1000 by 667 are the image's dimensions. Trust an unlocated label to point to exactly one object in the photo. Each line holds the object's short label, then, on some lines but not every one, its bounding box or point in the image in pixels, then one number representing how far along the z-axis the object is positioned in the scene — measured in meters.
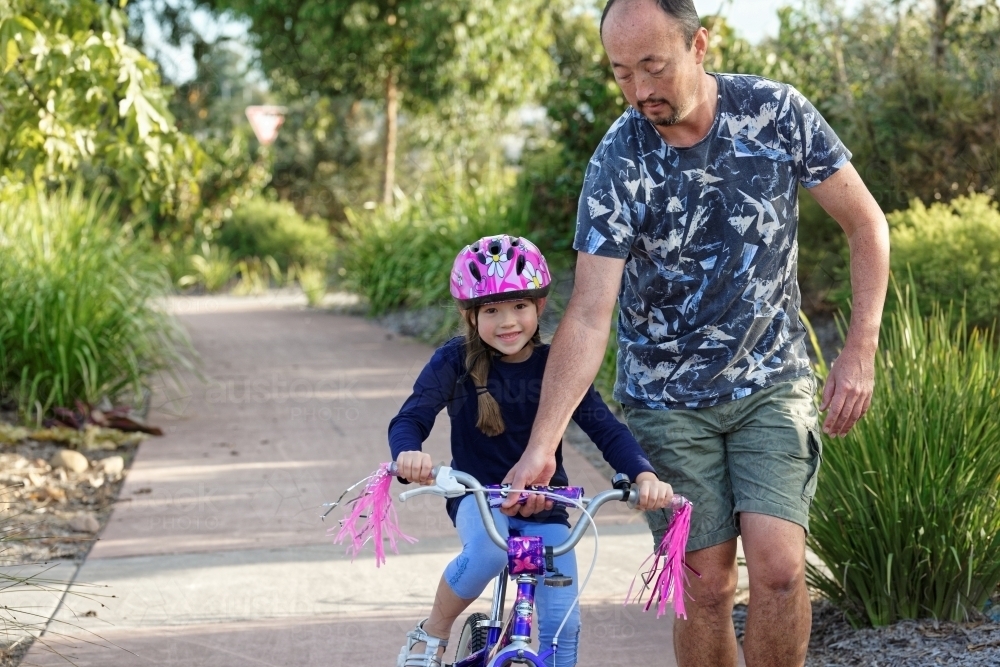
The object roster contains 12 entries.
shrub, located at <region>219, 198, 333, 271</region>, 21.66
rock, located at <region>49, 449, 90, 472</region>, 6.86
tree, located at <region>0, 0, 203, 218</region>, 5.58
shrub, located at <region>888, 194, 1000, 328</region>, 6.93
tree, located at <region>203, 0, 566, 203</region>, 16.50
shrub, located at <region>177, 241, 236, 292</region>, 19.73
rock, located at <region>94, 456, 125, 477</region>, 6.95
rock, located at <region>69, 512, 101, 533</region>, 5.86
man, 3.11
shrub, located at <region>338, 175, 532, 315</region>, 12.12
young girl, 3.07
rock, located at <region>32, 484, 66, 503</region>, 6.33
